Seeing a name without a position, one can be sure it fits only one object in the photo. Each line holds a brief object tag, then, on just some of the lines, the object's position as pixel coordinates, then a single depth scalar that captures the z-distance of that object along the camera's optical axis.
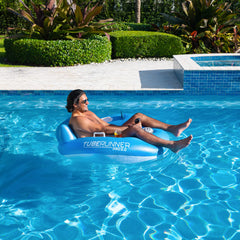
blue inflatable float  4.99
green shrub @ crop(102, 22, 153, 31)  17.64
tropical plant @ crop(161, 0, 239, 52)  14.19
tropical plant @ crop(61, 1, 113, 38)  13.07
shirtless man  5.11
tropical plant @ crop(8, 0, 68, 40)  12.88
